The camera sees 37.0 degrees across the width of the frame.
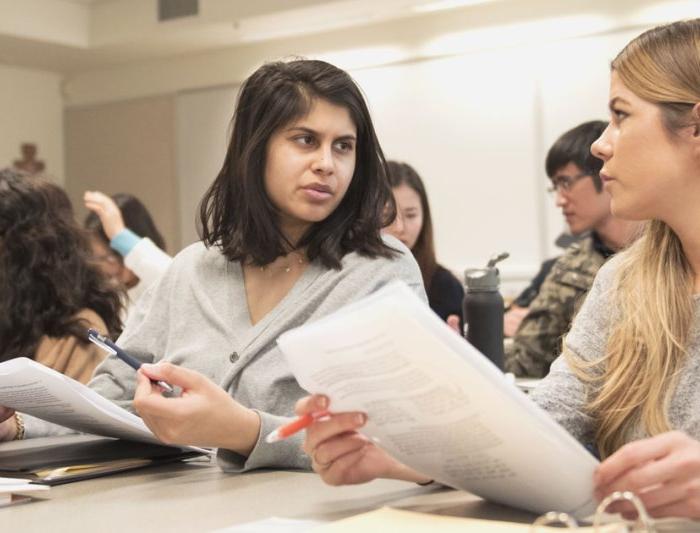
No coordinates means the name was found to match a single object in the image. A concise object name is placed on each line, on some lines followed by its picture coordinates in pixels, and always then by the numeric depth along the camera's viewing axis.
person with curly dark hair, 2.44
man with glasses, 3.38
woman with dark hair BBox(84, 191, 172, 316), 3.25
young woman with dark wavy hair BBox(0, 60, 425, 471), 1.82
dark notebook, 1.52
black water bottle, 2.20
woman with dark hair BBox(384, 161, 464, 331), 4.02
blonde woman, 1.42
